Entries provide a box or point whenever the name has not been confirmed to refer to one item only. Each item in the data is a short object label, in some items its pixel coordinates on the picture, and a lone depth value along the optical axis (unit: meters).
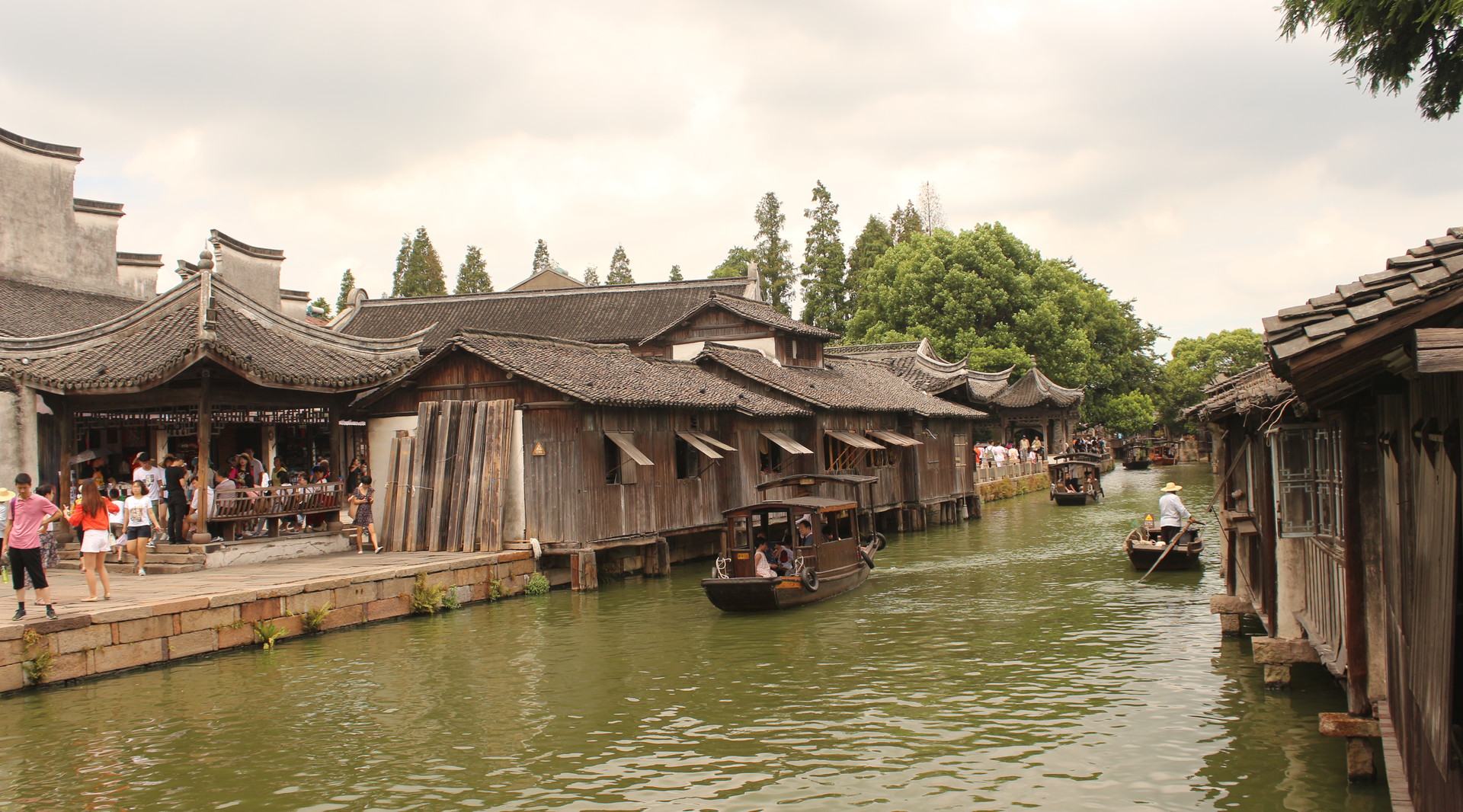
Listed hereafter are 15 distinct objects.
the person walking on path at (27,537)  12.21
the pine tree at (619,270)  73.81
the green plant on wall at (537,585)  19.08
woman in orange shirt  13.44
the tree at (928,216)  68.62
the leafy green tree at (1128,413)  56.16
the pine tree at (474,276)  63.09
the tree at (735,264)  68.57
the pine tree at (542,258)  75.19
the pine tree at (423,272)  59.22
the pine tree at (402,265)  61.97
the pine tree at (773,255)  61.28
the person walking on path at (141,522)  16.45
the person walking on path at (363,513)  19.39
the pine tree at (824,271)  59.28
